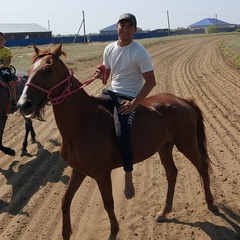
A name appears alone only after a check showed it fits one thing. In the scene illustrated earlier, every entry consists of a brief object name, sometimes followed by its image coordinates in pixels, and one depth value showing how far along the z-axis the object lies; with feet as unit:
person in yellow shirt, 24.90
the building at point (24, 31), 257.75
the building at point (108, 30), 453.00
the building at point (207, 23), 533.79
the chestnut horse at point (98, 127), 11.90
